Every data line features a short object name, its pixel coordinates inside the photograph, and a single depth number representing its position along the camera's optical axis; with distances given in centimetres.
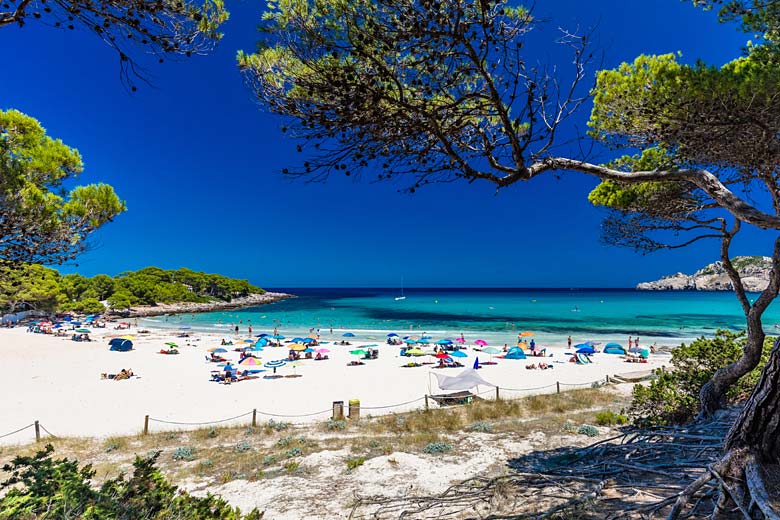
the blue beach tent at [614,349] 2988
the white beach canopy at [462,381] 1550
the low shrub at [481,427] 964
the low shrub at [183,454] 878
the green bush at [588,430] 875
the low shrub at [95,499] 307
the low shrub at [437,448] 816
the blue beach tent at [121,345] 3002
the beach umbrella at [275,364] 2295
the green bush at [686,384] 749
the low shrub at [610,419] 959
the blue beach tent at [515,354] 2770
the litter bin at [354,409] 1232
